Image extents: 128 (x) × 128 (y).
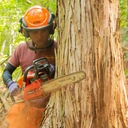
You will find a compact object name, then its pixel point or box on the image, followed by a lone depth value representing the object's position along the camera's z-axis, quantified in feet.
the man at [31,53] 13.49
